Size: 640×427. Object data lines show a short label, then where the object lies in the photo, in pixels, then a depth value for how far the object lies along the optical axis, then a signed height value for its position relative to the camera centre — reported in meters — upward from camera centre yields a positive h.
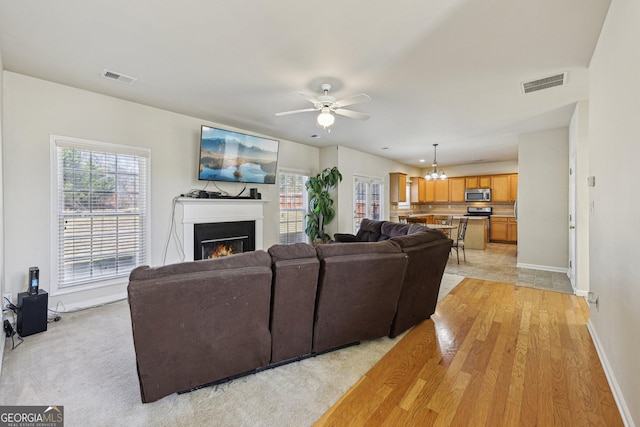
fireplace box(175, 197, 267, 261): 4.22 -0.06
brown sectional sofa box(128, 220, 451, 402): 1.65 -0.65
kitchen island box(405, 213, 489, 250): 7.66 -0.59
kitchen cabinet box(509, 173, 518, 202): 8.62 +0.77
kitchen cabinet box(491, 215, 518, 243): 8.60 -0.52
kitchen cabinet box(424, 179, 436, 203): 10.07 +0.76
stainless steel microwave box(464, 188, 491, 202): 9.02 +0.56
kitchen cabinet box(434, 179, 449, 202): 9.84 +0.77
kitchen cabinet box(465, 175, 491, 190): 9.10 +1.00
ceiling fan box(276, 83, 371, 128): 2.95 +1.18
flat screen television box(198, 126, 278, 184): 4.28 +0.91
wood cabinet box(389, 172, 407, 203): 8.50 +0.79
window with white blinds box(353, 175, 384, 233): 7.10 +0.39
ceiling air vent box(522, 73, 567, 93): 3.04 +1.45
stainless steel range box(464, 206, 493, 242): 9.06 +0.01
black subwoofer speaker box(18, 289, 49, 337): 2.64 -0.94
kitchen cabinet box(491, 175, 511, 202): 8.77 +0.75
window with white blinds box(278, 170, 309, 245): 5.93 +0.16
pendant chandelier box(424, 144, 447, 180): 7.18 +0.95
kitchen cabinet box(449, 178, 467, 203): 9.59 +0.79
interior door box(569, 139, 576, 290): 4.00 -0.03
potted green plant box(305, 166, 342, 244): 6.07 +0.21
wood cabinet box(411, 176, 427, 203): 9.99 +0.82
